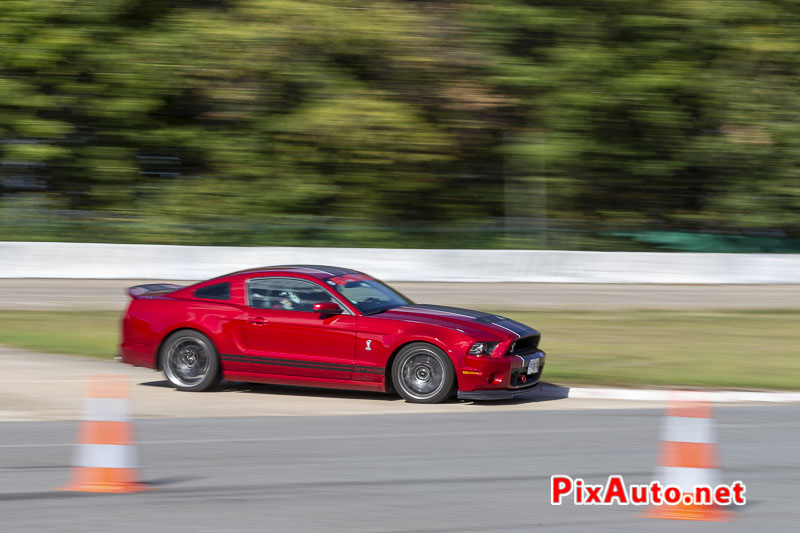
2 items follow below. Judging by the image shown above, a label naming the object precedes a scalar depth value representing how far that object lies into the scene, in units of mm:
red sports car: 19250
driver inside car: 20500
